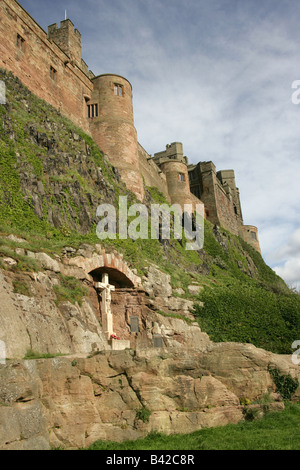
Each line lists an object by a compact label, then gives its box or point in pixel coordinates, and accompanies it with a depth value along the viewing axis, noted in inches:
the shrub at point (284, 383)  465.7
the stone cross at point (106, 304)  715.4
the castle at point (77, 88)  991.4
